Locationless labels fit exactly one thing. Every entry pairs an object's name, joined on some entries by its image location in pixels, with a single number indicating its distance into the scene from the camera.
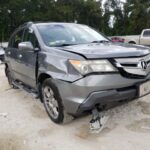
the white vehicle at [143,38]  10.55
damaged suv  1.90
